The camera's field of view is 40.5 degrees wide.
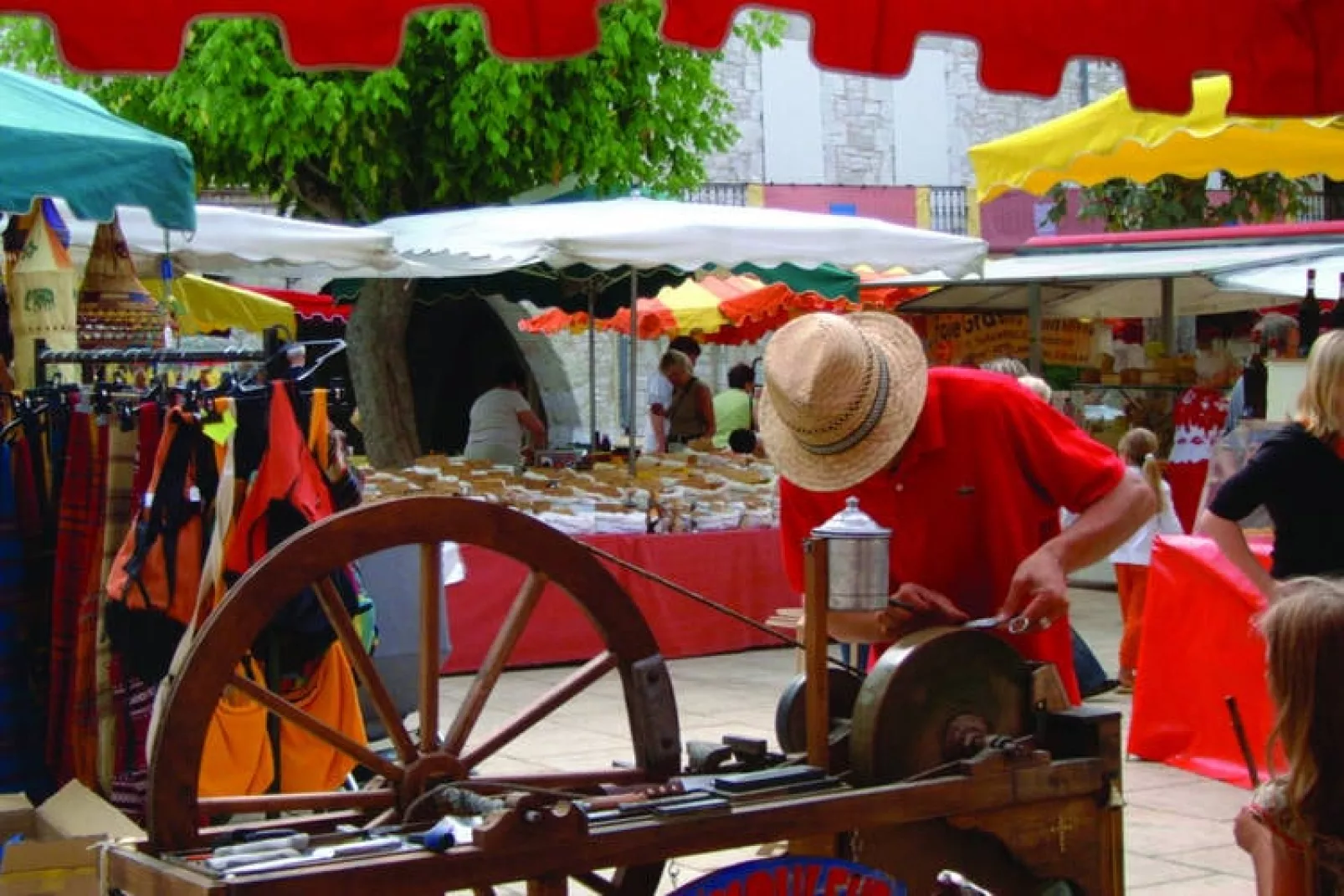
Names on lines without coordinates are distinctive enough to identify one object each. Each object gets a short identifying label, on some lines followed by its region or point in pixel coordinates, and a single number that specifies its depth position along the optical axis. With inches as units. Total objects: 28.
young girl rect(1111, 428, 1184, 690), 345.4
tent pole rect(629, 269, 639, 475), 446.6
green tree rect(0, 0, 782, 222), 602.2
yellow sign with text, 580.4
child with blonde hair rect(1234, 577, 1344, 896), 117.3
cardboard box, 155.3
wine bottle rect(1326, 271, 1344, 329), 330.0
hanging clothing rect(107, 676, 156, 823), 194.9
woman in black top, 177.2
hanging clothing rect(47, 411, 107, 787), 195.9
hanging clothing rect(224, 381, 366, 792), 193.6
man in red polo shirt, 150.3
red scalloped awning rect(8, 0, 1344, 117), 125.5
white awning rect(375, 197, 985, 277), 381.1
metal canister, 132.0
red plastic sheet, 259.0
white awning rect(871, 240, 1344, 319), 464.8
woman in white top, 503.2
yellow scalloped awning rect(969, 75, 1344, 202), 283.4
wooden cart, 109.6
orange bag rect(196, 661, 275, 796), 193.3
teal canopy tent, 215.9
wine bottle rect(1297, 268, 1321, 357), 394.0
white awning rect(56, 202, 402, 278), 358.0
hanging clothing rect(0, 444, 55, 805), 195.3
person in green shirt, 642.2
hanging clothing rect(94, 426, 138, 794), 194.7
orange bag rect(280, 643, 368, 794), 200.2
